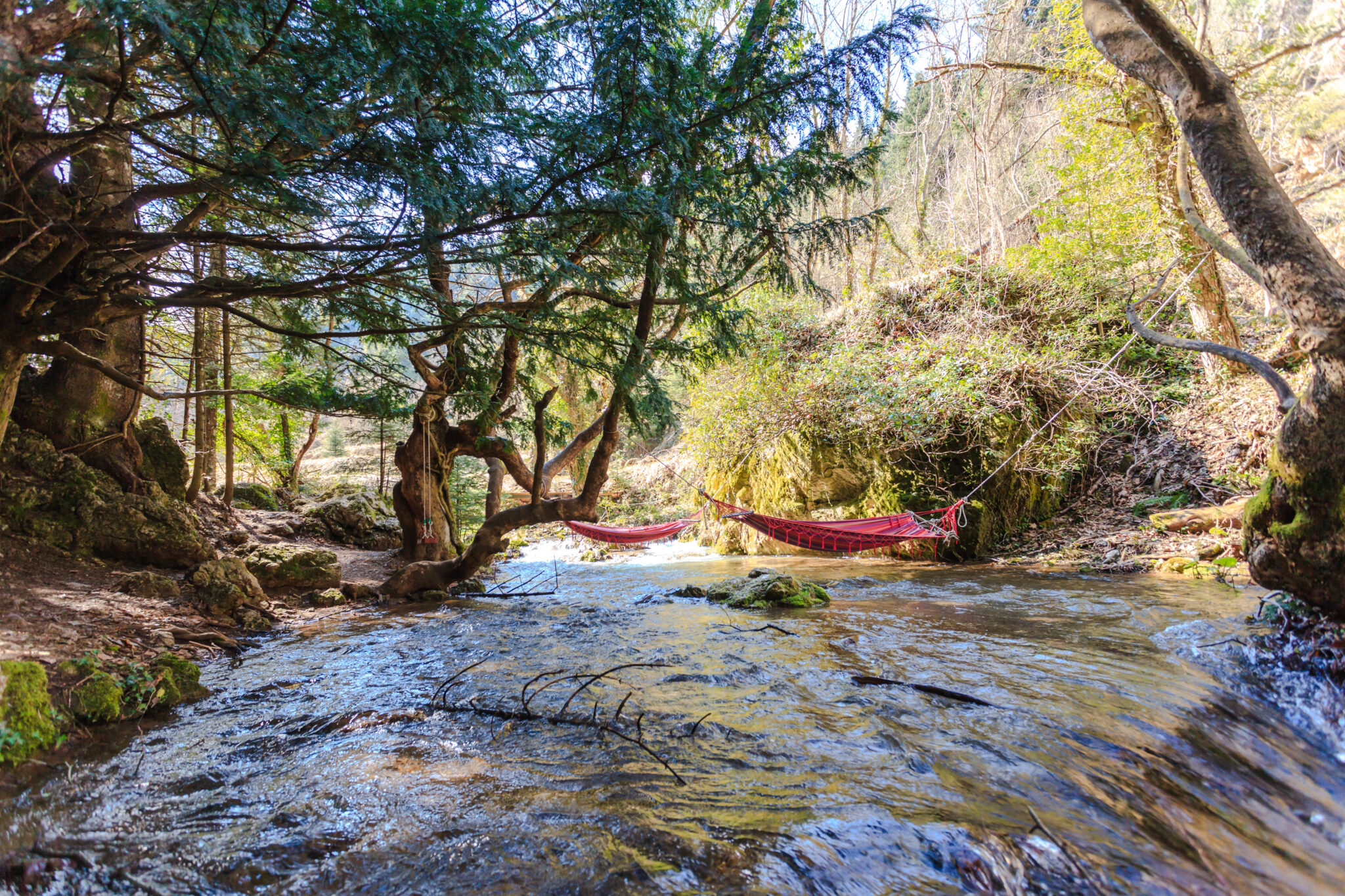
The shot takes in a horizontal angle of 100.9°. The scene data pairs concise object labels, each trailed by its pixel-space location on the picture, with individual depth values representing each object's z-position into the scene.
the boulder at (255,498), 7.69
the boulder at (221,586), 3.52
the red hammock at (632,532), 5.64
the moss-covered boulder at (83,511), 3.46
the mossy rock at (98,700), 1.96
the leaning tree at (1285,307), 2.11
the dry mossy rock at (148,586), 3.26
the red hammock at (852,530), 5.17
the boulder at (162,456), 4.50
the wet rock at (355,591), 4.78
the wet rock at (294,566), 4.52
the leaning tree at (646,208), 2.71
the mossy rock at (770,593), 4.30
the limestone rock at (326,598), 4.47
